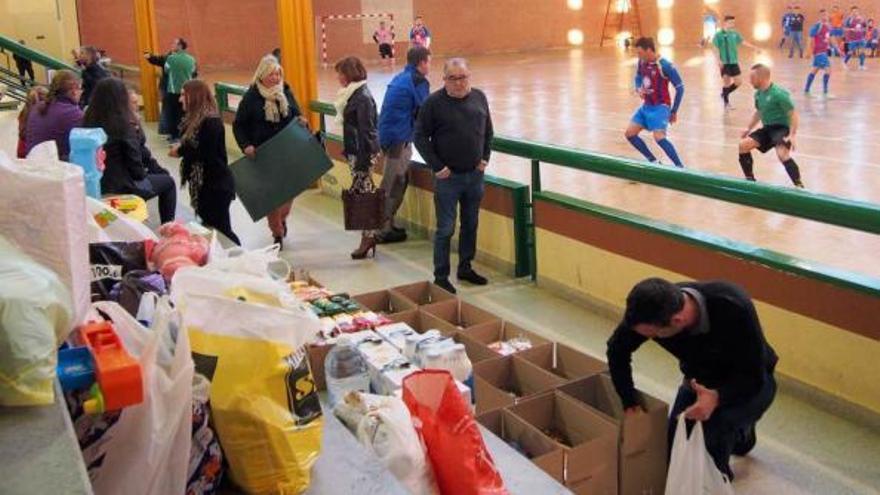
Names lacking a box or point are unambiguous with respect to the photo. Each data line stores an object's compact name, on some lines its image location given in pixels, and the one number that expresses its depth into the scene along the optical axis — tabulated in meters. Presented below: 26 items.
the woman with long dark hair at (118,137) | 5.73
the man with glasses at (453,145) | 5.75
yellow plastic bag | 1.90
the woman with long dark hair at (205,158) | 6.05
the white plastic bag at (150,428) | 1.71
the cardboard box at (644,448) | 3.24
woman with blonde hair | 6.64
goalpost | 28.81
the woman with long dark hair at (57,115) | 6.22
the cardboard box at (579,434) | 3.14
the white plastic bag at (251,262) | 2.30
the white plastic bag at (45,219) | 1.74
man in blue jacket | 6.81
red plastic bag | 2.28
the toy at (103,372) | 1.56
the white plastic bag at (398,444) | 2.26
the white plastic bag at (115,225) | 3.37
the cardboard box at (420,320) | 4.33
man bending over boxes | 2.88
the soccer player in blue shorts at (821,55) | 16.48
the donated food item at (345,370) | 3.40
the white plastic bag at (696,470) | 3.06
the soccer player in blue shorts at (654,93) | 9.55
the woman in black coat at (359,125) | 6.80
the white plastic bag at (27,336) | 1.42
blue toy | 4.61
